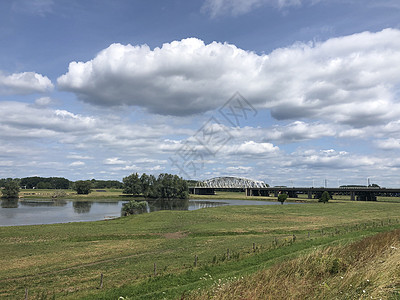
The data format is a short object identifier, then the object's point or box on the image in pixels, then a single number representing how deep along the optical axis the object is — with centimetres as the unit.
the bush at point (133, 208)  9188
